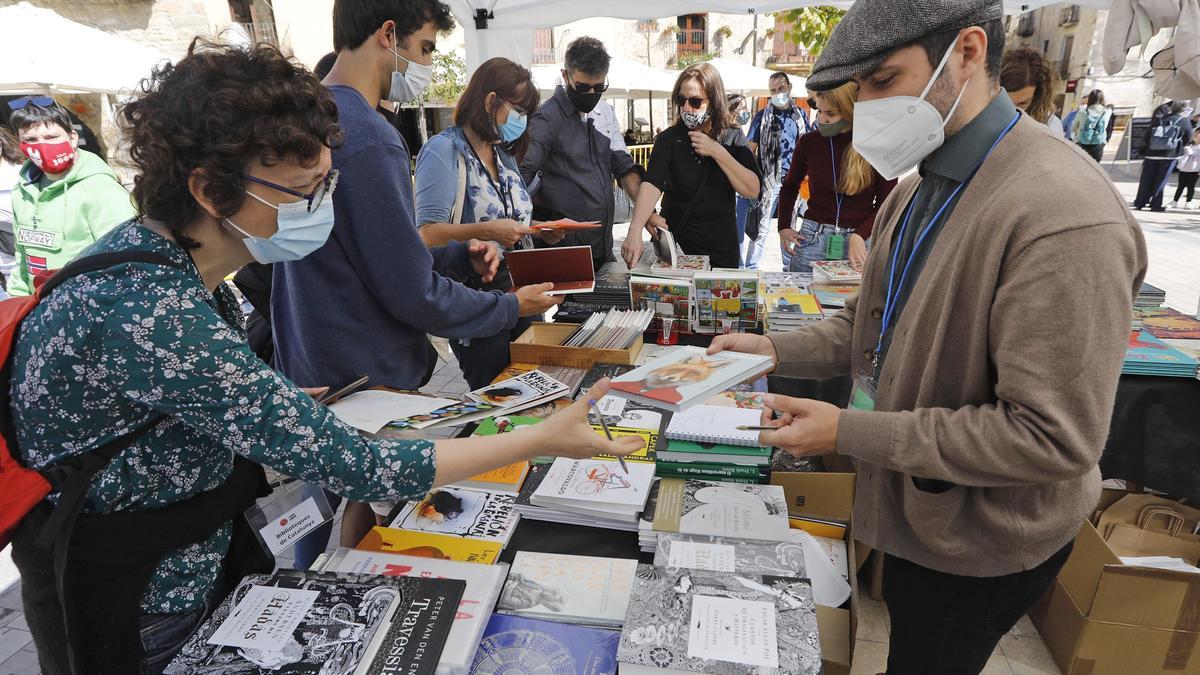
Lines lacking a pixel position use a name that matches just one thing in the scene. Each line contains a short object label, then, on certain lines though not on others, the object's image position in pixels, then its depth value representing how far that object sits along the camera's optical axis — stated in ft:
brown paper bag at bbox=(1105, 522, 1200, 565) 7.75
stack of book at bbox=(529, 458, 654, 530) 5.07
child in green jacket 11.35
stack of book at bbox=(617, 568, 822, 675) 3.45
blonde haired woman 10.52
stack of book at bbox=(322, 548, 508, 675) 3.68
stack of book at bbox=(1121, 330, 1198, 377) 6.94
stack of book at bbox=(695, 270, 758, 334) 8.62
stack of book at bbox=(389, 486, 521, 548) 5.00
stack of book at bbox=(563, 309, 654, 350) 8.02
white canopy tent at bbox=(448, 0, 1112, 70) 15.92
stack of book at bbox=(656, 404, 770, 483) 5.41
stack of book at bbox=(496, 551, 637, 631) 4.17
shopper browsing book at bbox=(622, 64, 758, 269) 11.57
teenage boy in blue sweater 5.43
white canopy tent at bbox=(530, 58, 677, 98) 32.90
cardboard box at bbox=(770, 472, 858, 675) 6.53
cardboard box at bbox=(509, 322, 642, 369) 7.81
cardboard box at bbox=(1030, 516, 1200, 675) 6.70
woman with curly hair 3.20
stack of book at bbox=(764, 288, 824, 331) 8.28
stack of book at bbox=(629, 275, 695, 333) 8.76
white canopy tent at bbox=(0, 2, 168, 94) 20.35
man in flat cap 3.12
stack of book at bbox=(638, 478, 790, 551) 4.84
